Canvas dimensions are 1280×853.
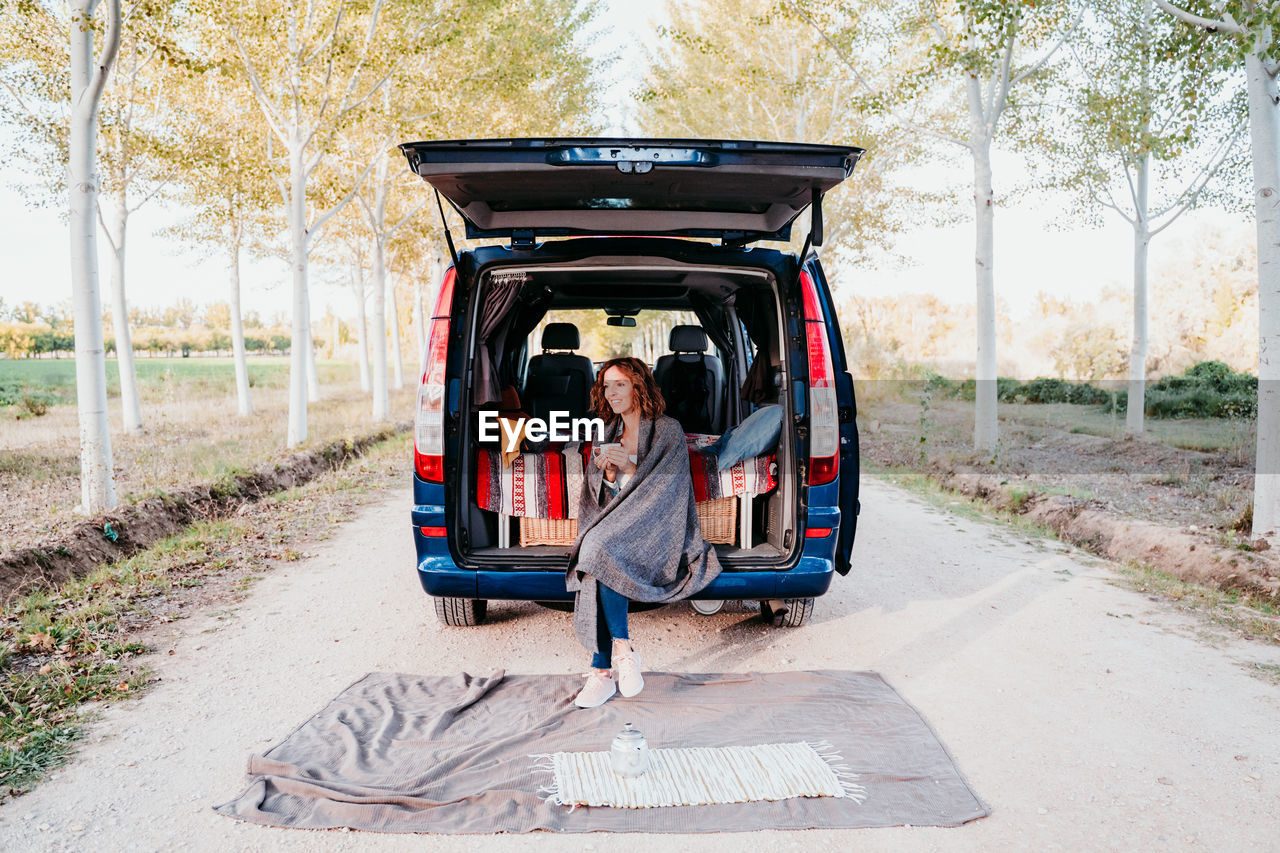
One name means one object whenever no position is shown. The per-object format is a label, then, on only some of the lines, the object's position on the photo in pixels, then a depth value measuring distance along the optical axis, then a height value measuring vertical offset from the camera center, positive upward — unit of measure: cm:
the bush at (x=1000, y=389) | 2303 -74
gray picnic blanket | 276 -139
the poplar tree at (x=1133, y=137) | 1251 +348
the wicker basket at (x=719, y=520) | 445 -78
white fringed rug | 289 -140
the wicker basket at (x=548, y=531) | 440 -81
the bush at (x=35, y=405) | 1693 -52
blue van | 352 +15
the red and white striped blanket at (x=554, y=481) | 434 -56
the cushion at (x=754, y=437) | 434 -36
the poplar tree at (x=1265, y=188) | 626 +124
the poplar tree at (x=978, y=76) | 1177 +401
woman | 375 -71
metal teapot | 298 -131
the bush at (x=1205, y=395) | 1683 -77
